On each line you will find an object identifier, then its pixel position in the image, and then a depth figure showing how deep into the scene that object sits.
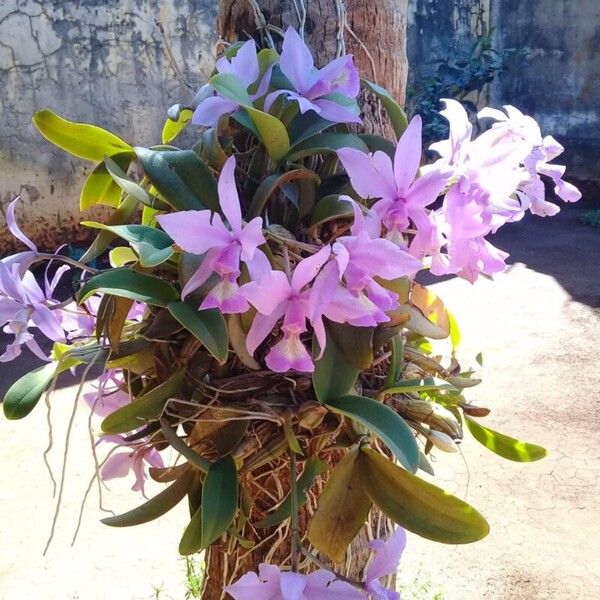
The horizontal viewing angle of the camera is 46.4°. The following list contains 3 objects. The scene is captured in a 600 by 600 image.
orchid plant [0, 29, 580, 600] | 0.47
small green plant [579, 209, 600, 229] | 4.27
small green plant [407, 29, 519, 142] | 4.84
